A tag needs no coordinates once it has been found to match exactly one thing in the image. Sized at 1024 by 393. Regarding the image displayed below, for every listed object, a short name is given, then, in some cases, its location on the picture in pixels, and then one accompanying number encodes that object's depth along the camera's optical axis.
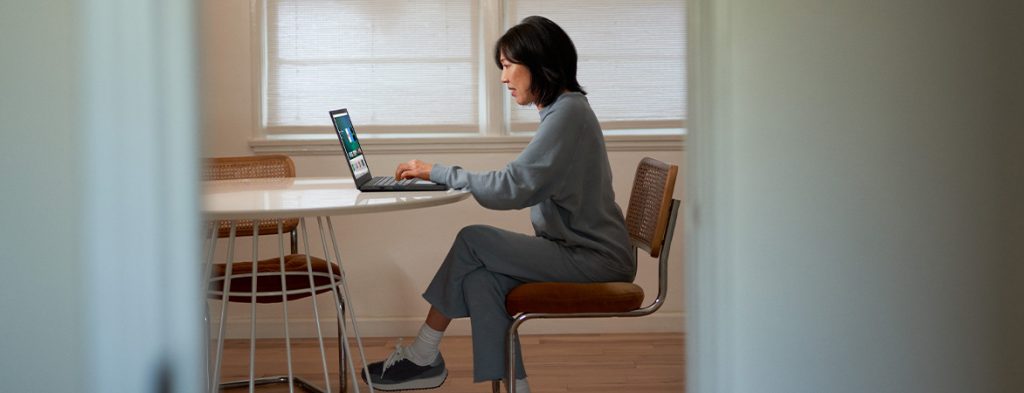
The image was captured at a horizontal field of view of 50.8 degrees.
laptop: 2.83
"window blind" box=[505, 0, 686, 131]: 4.11
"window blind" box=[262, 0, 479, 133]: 4.09
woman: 2.64
